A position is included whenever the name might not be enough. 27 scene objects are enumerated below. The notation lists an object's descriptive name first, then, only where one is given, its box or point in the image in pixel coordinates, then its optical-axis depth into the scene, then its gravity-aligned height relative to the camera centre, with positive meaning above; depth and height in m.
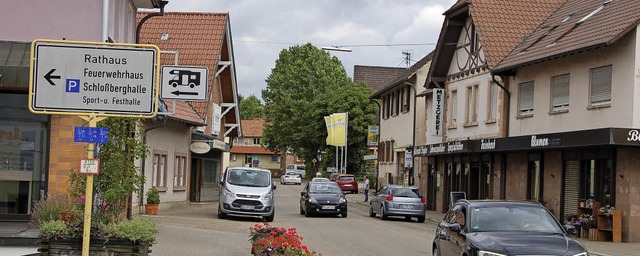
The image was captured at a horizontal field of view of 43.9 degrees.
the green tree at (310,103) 75.25 +5.34
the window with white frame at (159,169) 29.64 -0.71
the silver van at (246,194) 27.14 -1.39
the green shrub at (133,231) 10.43 -1.07
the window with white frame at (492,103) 32.48 +2.48
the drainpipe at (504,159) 31.12 +0.17
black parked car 11.09 -1.05
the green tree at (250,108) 134.50 +7.81
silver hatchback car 31.56 -1.72
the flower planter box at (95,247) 10.35 -1.28
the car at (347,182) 61.38 -1.88
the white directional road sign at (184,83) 15.87 +1.42
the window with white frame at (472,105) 34.72 +2.51
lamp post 44.37 +1.89
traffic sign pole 8.94 -0.62
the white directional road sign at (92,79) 8.96 +0.79
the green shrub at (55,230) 10.35 -1.08
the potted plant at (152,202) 27.56 -1.79
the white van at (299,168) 97.94 -1.55
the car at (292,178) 82.31 -2.33
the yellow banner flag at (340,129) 61.19 +2.20
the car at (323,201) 31.44 -1.74
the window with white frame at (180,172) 33.34 -0.86
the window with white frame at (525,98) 29.59 +2.48
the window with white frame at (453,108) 37.12 +2.52
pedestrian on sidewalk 50.22 -1.87
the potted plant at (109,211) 10.39 -0.89
